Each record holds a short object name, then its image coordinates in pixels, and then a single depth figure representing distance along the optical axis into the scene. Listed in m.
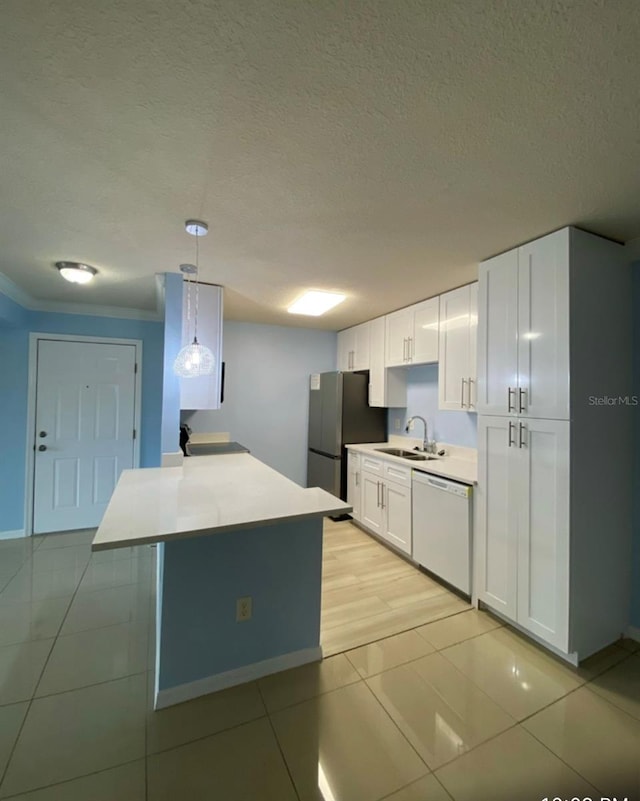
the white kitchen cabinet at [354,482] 3.95
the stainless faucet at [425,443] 3.75
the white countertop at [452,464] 2.64
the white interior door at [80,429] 3.74
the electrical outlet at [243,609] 1.81
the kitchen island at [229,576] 1.62
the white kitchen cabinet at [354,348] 4.34
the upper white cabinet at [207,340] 2.89
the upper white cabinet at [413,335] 3.27
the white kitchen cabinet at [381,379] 4.00
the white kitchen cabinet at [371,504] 3.58
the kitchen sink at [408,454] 3.64
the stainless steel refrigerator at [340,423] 4.15
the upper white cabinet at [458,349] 2.83
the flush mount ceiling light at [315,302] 3.25
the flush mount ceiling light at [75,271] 2.58
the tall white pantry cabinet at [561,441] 1.94
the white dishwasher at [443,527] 2.55
